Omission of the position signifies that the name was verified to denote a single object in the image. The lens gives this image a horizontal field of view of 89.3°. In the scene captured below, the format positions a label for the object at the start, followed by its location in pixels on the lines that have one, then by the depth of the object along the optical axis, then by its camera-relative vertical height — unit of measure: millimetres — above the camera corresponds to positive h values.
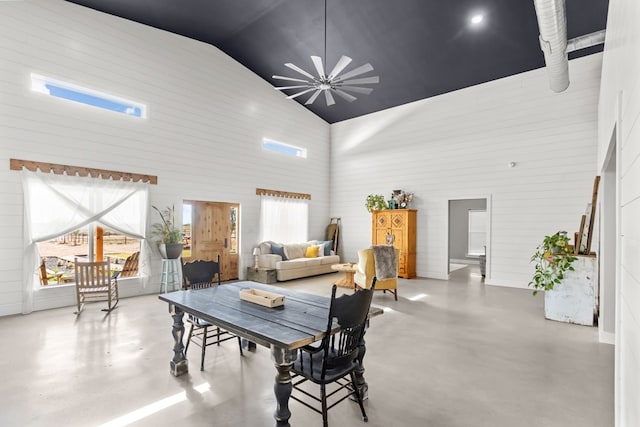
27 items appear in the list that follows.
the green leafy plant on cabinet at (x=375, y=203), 8266 +325
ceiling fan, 3988 +1796
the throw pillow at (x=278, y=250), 7777 -858
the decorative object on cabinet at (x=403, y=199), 7977 +417
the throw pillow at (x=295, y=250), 7961 -880
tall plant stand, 5965 -1139
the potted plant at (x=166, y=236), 5965 -431
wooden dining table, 1922 -740
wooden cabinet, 7691 -433
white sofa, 7373 -1093
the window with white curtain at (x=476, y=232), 10977 -522
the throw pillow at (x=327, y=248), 8699 -886
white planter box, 4320 -1064
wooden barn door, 6875 -438
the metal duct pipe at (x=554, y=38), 3066 +1961
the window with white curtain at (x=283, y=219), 8023 -117
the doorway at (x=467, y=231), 10984 -496
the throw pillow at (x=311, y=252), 8398 -966
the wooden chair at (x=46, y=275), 4988 -995
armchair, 5500 -1019
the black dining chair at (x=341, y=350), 2016 -911
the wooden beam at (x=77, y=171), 4712 +665
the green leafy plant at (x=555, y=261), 4438 -601
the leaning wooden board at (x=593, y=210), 4496 +114
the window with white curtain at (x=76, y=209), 4801 +52
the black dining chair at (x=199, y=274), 3377 -643
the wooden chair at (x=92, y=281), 4676 -1020
